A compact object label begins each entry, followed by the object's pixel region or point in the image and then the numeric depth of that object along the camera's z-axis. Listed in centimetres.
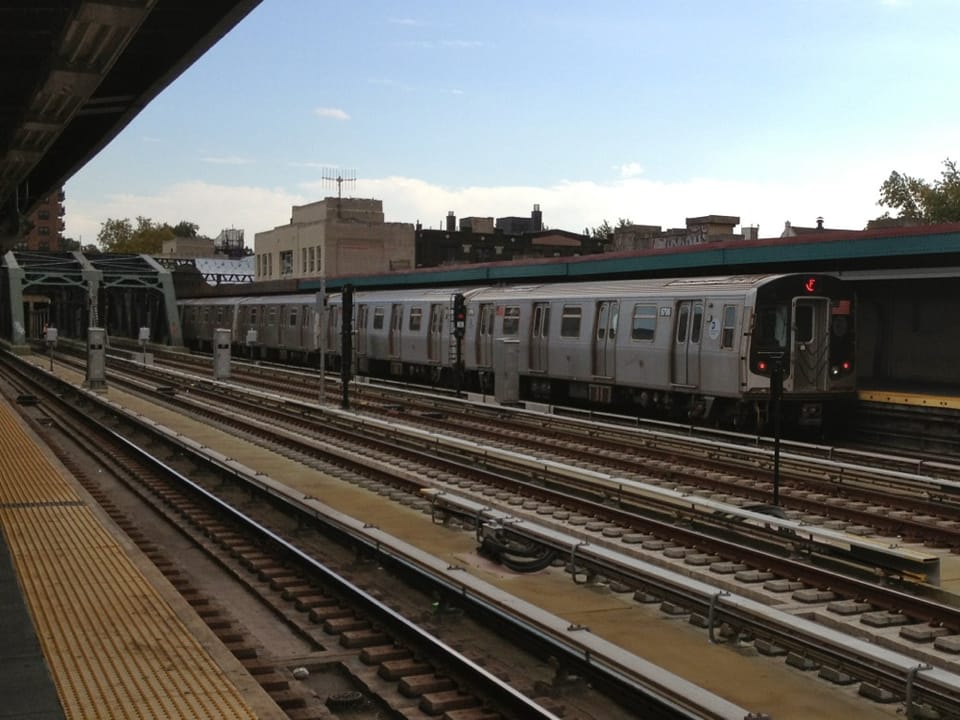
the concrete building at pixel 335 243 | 8369
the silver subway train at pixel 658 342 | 1998
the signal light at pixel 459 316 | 2952
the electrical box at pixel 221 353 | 3716
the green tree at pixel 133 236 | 16438
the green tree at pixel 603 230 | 12681
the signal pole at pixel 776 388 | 1319
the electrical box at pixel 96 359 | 3356
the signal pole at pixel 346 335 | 2655
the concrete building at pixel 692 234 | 6556
